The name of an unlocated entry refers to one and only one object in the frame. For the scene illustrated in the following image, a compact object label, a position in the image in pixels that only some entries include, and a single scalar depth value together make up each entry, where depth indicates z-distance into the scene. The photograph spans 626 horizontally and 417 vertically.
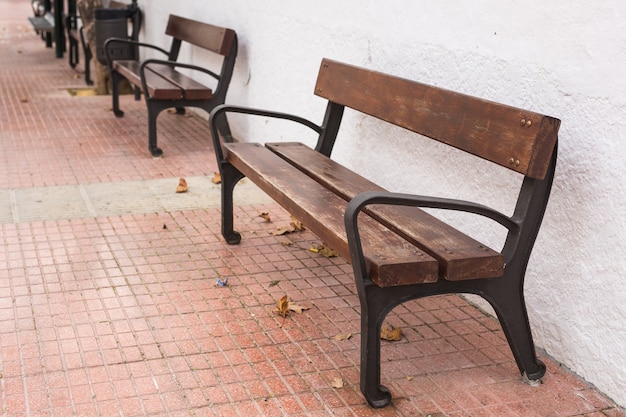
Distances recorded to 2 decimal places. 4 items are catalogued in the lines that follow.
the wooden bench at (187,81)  7.14
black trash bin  9.71
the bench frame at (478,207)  3.13
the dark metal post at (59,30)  13.82
